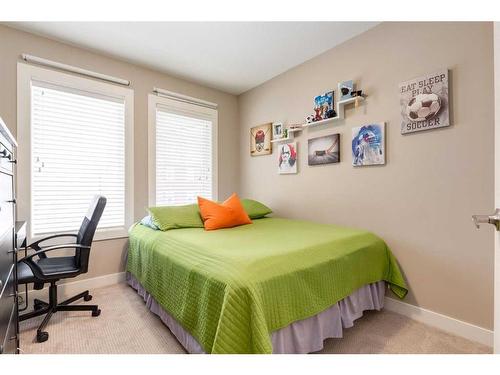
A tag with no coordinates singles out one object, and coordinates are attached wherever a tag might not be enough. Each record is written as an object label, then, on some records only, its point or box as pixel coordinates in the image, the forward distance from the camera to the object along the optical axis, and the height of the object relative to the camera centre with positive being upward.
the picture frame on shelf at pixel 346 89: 2.36 +0.97
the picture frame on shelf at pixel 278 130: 3.10 +0.76
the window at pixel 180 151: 3.04 +0.52
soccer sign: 1.83 +0.66
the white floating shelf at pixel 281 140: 2.99 +0.62
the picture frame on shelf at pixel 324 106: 2.52 +0.88
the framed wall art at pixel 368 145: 2.17 +0.40
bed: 1.15 -0.57
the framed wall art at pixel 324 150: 2.52 +0.42
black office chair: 1.78 -0.62
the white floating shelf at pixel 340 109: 2.30 +0.79
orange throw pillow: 2.43 -0.26
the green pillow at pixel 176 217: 2.34 -0.27
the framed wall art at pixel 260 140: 3.32 +0.69
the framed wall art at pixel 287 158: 2.97 +0.38
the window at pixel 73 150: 2.31 +0.43
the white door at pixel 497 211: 0.75 -0.08
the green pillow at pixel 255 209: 2.96 -0.25
